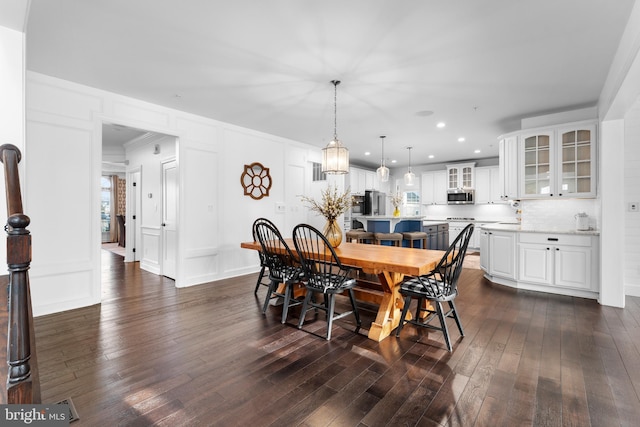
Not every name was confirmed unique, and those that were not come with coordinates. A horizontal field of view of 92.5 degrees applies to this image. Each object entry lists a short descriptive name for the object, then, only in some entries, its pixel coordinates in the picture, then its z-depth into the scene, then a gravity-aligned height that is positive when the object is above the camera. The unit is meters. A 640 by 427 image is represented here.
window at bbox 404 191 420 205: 9.42 +0.40
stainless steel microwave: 8.18 +0.39
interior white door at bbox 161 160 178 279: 5.07 -0.13
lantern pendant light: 3.46 +0.60
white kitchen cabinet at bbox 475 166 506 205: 7.94 +0.67
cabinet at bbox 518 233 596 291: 3.88 -0.66
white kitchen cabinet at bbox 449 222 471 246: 8.30 -0.48
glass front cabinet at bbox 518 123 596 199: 4.11 +0.68
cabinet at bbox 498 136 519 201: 4.66 +0.67
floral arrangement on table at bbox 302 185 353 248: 3.25 -0.05
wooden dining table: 2.46 -0.46
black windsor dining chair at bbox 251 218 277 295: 3.59 -0.67
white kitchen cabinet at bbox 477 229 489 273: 4.89 -0.66
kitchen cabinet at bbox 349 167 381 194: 8.20 +0.87
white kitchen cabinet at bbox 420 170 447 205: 8.79 +0.68
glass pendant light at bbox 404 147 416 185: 6.89 +0.74
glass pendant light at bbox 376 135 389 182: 6.13 +0.76
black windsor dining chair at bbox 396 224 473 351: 2.47 -0.67
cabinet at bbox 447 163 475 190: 8.29 +0.97
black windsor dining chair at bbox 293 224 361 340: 2.73 -0.65
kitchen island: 6.11 -0.28
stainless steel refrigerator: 8.46 +0.24
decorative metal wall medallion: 5.29 +0.54
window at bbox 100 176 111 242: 9.84 +0.15
